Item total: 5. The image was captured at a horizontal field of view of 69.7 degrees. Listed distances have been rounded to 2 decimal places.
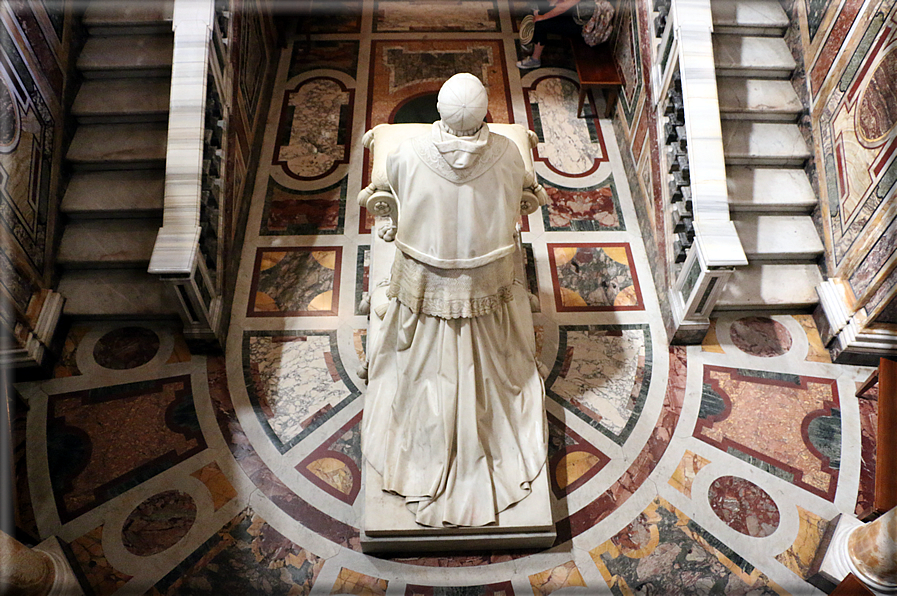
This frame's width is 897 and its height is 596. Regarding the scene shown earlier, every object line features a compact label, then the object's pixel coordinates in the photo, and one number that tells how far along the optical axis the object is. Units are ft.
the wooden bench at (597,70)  18.81
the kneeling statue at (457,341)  8.81
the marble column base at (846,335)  13.99
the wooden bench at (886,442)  10.73
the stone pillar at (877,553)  10.00
